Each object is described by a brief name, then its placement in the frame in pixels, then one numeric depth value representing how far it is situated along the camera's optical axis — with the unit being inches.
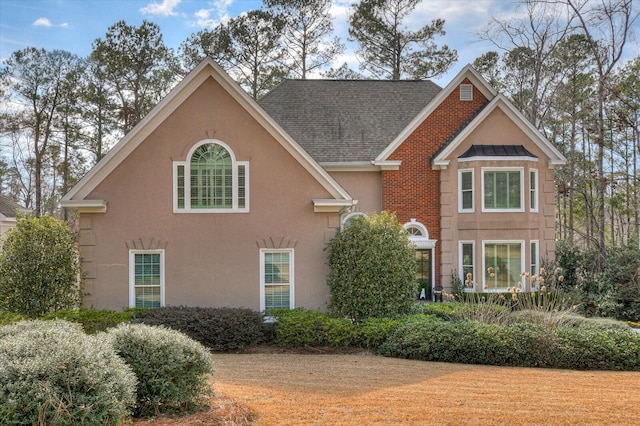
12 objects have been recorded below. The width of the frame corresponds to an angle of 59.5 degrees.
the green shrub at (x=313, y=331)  488.4
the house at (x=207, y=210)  541.0
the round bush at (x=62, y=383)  195.2
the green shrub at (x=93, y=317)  483.2
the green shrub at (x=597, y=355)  430.9
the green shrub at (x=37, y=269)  510.0
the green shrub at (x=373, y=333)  483.8
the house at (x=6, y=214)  1139.1
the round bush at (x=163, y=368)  253.1
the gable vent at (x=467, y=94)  826.8
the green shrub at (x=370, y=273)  516.7
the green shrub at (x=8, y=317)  429.1
